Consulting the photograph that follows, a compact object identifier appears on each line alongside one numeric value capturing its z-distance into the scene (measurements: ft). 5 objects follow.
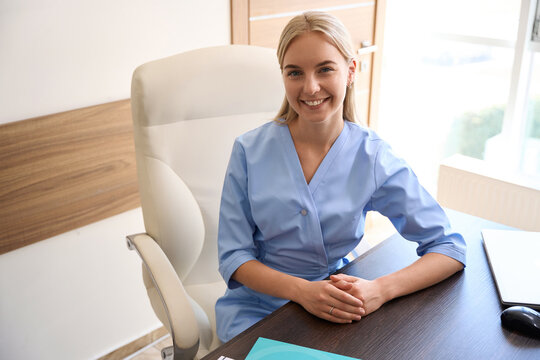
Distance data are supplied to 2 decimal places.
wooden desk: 3.27
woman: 4.02
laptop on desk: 3.75
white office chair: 4.73
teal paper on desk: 3.20
